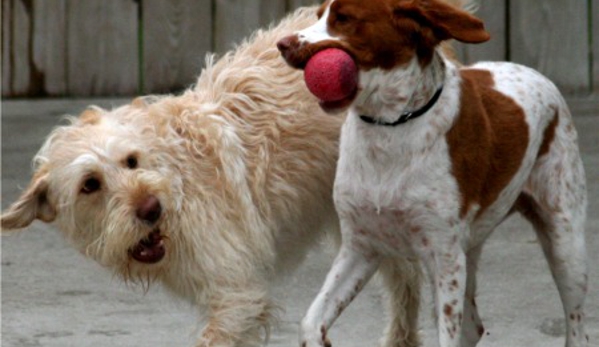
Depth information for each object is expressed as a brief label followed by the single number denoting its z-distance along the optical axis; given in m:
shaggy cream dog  11.15
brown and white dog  9.85
